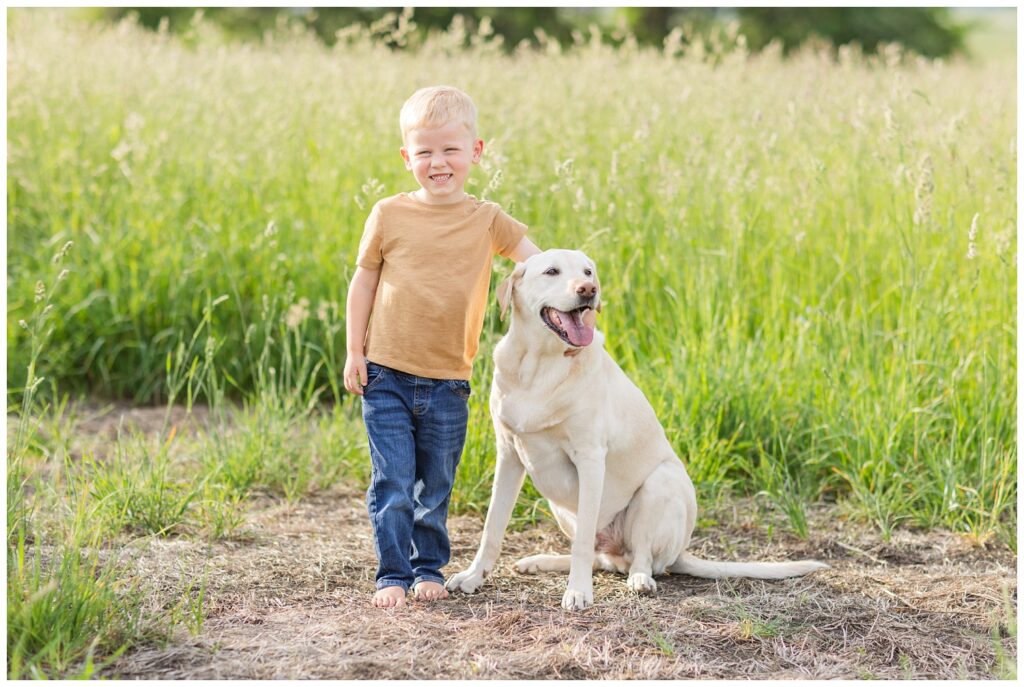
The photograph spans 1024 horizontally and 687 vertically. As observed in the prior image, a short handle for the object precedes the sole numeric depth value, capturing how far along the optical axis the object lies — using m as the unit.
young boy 3.06
